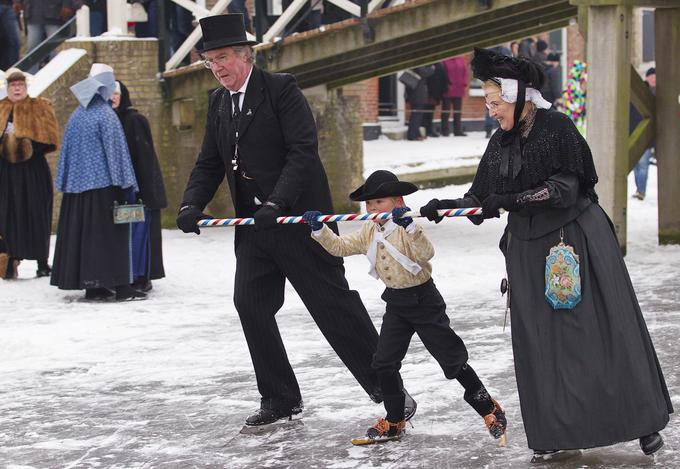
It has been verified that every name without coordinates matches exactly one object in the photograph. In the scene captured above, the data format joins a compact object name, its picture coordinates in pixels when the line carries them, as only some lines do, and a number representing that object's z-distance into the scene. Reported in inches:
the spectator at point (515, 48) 1009.7
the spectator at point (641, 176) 746.2
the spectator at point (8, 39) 691.4
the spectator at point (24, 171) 499.5
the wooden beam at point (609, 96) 494.9
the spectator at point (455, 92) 1096.8
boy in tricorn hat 248.7
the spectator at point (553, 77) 1108.5
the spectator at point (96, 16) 684.7
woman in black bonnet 227.9
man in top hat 261.7
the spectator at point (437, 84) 1085.1
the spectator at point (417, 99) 1063.6
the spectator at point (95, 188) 449.1
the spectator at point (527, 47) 1081.0
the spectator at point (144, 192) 461.4
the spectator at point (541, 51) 1102.4
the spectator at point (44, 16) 687.1
